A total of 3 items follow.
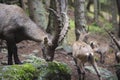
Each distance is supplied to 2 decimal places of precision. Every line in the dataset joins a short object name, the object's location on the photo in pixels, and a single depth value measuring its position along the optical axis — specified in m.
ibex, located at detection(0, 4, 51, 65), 10.20
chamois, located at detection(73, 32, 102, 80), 10.73
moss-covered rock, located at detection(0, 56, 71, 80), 7.80
